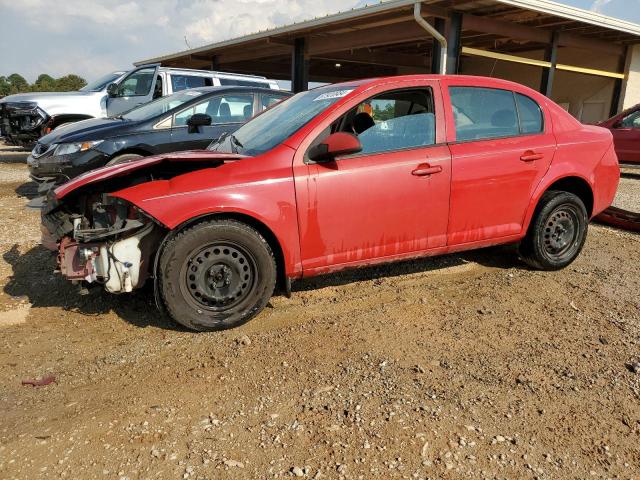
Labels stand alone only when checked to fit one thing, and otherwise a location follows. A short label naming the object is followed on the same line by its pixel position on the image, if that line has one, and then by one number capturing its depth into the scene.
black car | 6.56
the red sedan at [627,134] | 10.11
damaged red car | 3.28
